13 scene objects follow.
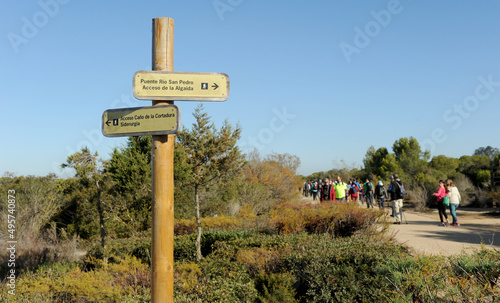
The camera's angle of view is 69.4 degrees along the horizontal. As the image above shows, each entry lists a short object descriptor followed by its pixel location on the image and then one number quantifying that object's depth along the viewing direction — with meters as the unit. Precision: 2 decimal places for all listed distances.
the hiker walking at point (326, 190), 17.64
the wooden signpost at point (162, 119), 2.78
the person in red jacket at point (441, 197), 12.56
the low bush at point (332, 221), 8.41
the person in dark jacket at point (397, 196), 13.42
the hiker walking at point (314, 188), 27.94
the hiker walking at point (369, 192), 18.31
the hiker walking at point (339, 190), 16.61
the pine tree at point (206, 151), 9.05
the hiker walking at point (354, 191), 18.05
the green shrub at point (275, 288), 4.72
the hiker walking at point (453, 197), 12.41
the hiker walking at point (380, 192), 16.67
